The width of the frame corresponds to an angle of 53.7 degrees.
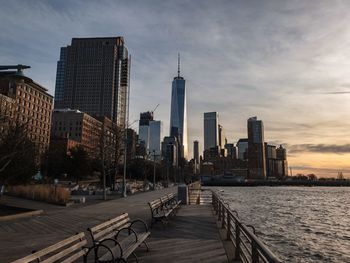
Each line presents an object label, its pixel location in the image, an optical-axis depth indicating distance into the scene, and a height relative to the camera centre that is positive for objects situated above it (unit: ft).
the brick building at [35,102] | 403.75 +103.01
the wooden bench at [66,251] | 15.97 -3.52
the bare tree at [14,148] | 73.67 +8.14
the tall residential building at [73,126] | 553.23 +94.62
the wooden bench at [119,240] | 23.22 -4.65
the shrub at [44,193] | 84.95 -2.32
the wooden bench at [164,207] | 46.28 -3.83
